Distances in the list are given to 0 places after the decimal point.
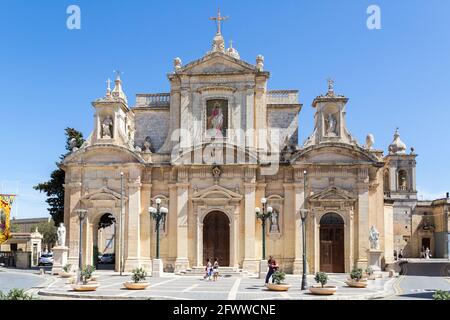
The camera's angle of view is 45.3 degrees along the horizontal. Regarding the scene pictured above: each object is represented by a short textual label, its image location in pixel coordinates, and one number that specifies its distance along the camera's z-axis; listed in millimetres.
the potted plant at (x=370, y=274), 33275
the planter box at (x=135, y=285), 26875
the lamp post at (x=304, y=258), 28359
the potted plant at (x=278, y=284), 27219
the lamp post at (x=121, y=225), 40281
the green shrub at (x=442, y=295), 15075
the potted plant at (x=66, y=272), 36500
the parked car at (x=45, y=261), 54688
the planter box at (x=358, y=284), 29266
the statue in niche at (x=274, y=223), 40219
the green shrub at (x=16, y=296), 15680
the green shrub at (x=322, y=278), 25984
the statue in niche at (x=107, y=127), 41812
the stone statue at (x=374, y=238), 37062
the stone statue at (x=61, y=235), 39562
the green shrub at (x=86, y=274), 27234
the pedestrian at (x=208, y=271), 34875
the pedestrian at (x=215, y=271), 35031
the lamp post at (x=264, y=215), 33688
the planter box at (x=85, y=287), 26266
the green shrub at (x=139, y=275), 27047
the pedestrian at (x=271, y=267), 29859
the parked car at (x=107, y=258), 58697
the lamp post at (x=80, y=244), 28794
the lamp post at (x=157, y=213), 34406
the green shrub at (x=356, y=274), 29312
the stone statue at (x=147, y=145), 41972
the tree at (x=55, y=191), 50281
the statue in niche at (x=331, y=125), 40594
